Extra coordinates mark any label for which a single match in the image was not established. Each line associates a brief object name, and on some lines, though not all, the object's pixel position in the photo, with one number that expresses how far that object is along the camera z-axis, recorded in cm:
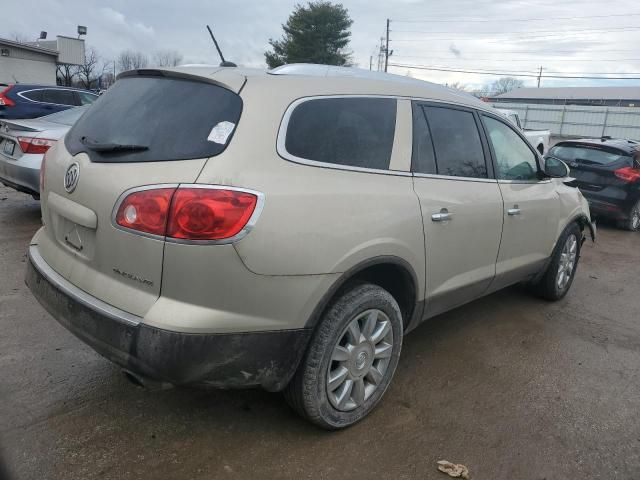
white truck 1513
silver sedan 594
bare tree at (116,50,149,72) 6662
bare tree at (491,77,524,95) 8298
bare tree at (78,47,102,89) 4710
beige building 3161
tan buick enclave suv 212
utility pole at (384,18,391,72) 5588
